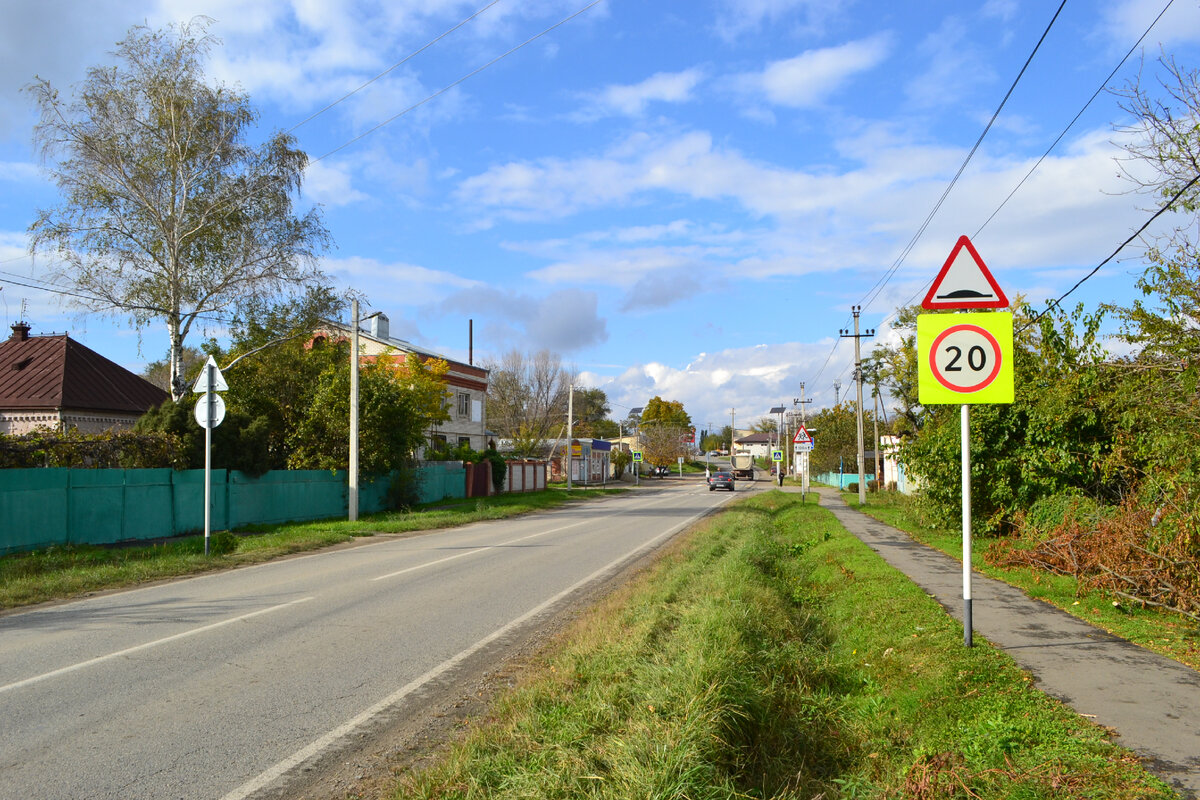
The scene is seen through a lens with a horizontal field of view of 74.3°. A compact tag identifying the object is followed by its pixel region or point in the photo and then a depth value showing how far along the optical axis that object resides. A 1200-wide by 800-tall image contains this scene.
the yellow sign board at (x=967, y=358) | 6.51
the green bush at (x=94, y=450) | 15.62
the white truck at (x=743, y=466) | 87.62
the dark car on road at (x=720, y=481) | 55.16
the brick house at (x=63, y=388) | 25.45
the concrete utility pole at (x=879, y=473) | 43.69
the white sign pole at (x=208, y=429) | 14.24
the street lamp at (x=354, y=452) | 22.67
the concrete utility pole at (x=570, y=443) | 48.53
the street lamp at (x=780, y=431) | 68.24
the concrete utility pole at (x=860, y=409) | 34.25
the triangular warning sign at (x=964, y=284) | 6.72
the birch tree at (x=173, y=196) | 22.84
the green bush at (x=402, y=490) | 28.36
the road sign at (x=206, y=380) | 14.50
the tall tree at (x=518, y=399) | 71.31
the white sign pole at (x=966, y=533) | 6.38
